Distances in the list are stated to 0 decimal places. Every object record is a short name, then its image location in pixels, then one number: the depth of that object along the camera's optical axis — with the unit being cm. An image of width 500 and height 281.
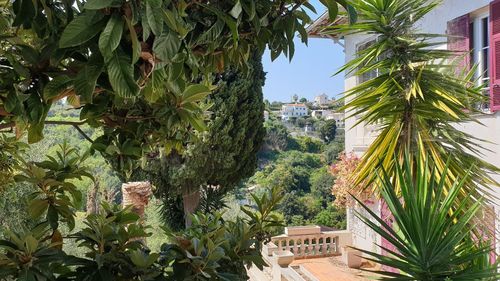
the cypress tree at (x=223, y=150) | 957
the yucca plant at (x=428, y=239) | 211
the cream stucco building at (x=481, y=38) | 456
